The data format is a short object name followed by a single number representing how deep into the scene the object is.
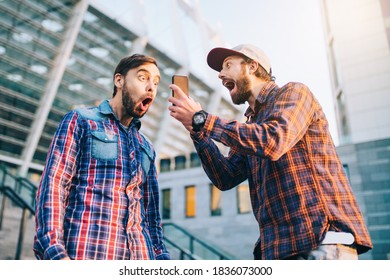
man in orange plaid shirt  1.83
